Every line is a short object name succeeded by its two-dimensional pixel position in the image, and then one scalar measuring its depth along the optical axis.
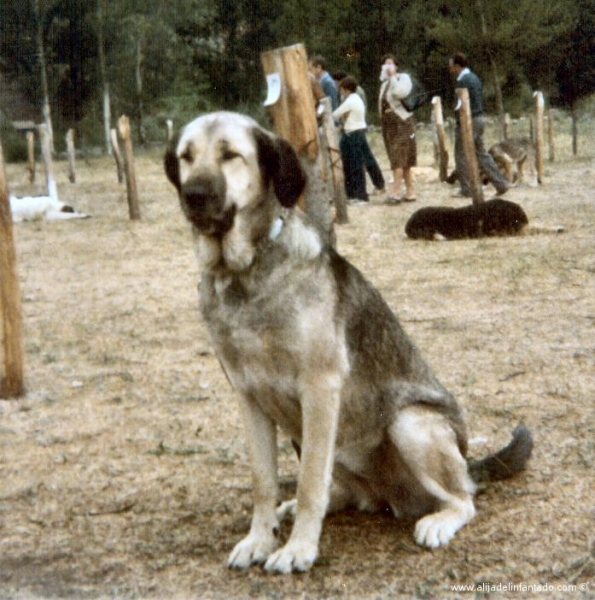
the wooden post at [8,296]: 7.00
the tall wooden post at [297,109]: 7.16
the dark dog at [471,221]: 13.76
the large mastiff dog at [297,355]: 3.96
